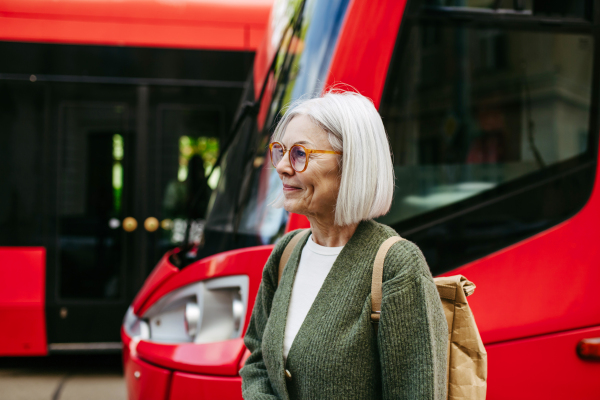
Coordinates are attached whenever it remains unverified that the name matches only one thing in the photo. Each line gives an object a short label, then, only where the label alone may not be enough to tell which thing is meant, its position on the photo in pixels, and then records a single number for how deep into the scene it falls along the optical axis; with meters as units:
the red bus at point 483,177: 1.75
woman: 1.00
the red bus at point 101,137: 4.02
